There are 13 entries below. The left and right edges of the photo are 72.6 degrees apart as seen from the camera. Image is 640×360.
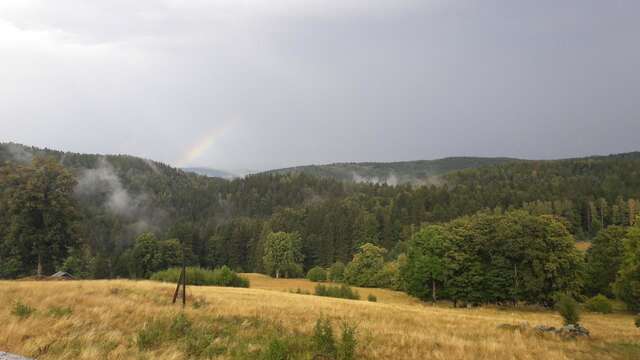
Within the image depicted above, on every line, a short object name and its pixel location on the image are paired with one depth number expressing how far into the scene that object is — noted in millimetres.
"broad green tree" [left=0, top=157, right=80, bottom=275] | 41469
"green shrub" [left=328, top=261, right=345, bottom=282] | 94600
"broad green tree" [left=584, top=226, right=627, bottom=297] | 58944
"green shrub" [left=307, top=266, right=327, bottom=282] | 97131
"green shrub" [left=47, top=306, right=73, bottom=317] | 15238
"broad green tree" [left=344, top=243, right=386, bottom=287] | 85188
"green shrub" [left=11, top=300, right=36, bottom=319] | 15214
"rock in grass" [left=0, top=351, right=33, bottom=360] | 9173
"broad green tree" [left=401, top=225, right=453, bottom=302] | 56625
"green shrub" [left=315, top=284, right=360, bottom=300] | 52116
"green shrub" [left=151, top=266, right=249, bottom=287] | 60875
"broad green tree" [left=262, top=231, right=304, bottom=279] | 114500
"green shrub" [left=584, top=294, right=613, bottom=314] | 47703
